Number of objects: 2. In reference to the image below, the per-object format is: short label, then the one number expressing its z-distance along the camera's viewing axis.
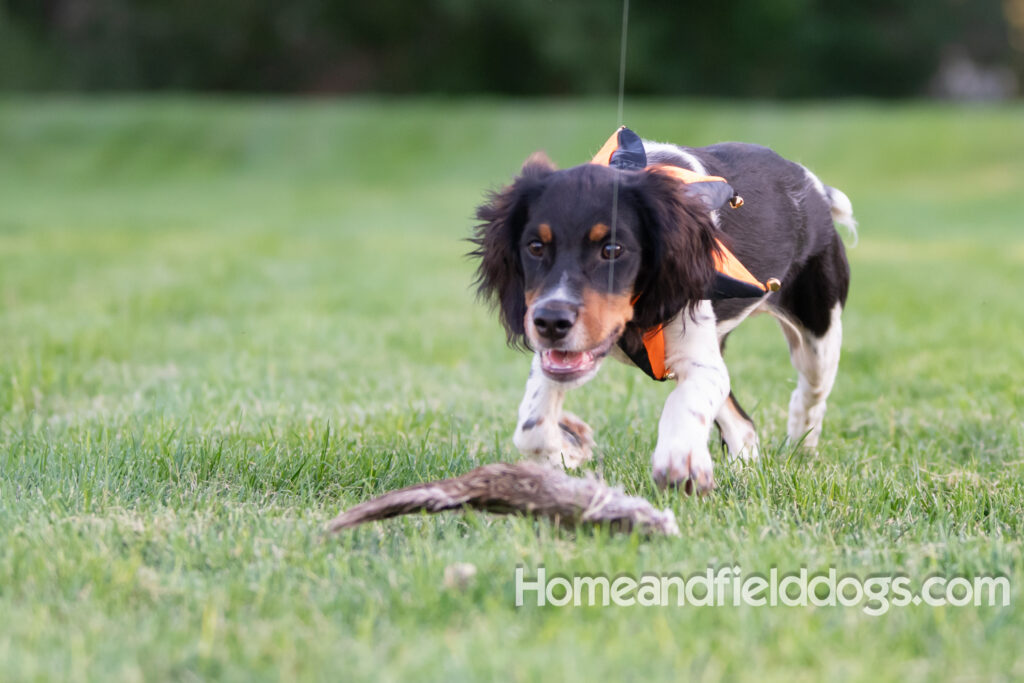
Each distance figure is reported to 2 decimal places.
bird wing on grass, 5.78
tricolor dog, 6.69
